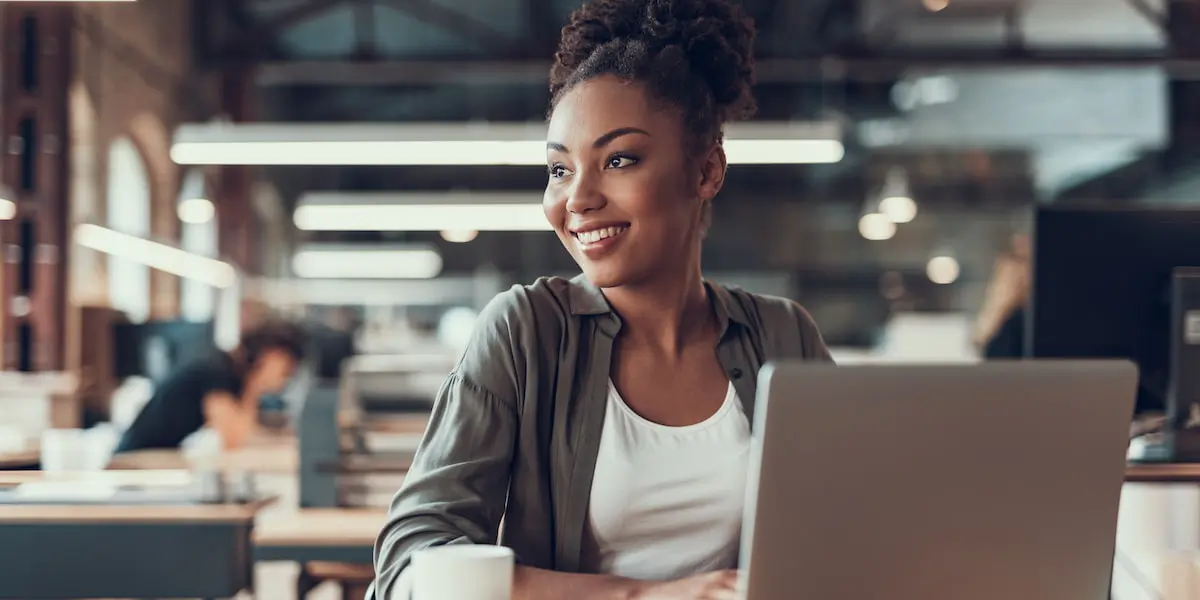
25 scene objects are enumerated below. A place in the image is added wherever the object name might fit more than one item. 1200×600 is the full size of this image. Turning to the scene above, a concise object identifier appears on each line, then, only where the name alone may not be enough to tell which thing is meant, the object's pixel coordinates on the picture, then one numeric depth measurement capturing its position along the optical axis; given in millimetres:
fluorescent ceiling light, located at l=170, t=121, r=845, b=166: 5484
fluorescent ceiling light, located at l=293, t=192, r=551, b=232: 8133
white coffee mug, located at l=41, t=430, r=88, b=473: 2914
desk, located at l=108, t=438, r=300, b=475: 3904
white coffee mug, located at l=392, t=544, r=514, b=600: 1089
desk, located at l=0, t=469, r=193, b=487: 2699
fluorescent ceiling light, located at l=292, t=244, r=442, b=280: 12938
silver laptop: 961
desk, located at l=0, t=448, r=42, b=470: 2614
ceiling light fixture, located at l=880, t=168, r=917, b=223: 10633
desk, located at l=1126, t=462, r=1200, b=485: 1845
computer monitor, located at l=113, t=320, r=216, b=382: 5762
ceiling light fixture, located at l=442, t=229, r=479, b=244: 13677
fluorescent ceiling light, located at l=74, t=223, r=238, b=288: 7762
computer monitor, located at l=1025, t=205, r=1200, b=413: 2029
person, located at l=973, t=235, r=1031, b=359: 4992
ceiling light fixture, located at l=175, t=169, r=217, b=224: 9922
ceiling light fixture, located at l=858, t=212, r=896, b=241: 13484
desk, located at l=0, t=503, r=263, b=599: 2562
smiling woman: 1417
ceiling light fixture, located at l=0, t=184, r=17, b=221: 6795
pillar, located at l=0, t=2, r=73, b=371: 7332
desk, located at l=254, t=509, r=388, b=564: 2785
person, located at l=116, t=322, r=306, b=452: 4477
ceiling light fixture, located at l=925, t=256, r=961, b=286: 14914
